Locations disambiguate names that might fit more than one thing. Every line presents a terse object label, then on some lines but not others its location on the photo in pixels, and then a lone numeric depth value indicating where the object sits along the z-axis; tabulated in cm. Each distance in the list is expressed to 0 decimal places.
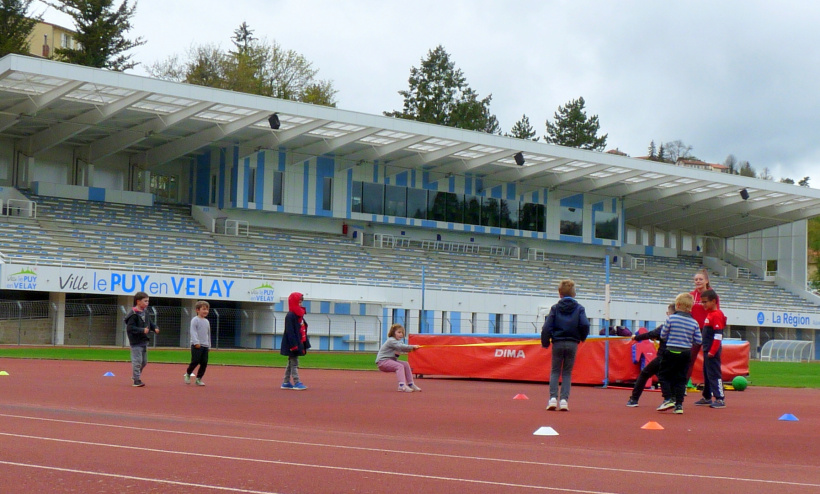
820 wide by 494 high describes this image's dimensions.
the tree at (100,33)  6406
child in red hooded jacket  1725
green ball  2023
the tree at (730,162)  14152
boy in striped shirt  1365
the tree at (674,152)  14088
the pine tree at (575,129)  9457
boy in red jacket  1488
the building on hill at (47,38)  9331
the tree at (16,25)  6034
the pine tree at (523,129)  9631
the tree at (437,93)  8581
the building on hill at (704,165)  12604
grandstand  4159
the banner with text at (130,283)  3862
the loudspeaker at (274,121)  4434
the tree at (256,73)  7406
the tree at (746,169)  13504
